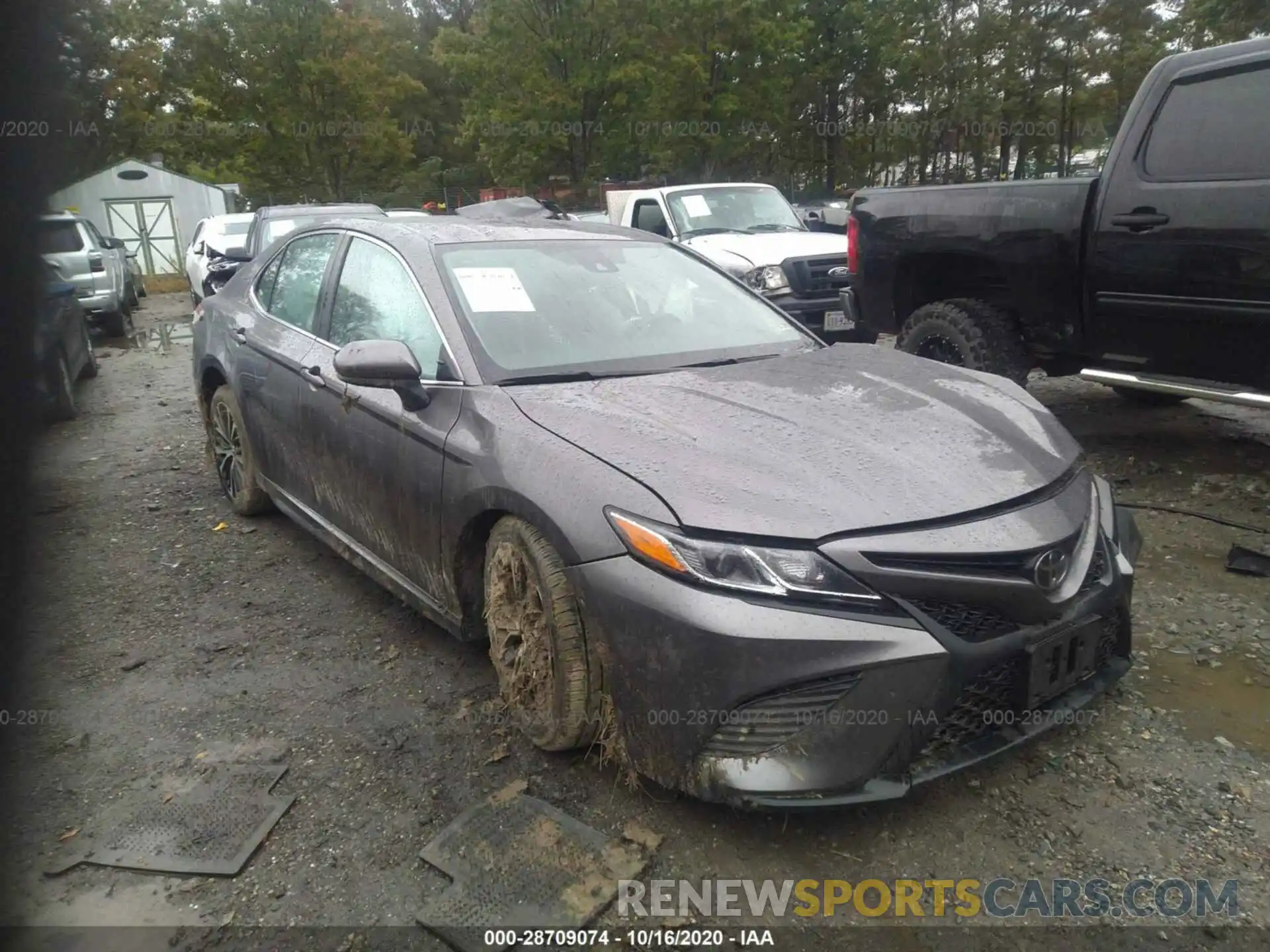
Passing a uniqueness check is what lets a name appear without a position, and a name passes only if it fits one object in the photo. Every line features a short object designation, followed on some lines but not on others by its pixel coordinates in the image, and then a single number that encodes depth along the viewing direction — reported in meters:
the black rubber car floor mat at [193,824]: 2.49
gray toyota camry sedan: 2.23
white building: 25.47
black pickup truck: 4.41
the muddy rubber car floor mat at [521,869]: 2.22
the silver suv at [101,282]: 11.96
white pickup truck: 8.59
